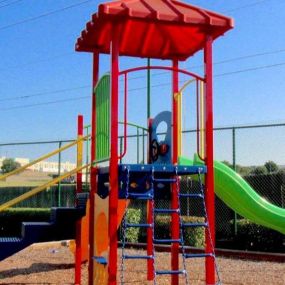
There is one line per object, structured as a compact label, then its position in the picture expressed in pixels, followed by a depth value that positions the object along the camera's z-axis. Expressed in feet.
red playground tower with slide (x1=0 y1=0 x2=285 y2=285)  18.16
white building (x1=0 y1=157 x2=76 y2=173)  62.58
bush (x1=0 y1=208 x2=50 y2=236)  49.67
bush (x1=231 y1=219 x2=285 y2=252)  38.14
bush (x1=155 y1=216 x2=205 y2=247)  38.09
